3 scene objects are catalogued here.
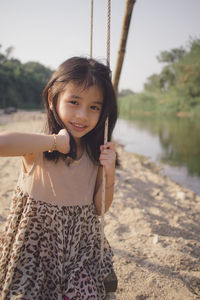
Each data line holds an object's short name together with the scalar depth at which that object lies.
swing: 1.22
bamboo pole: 2.19
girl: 1.13
